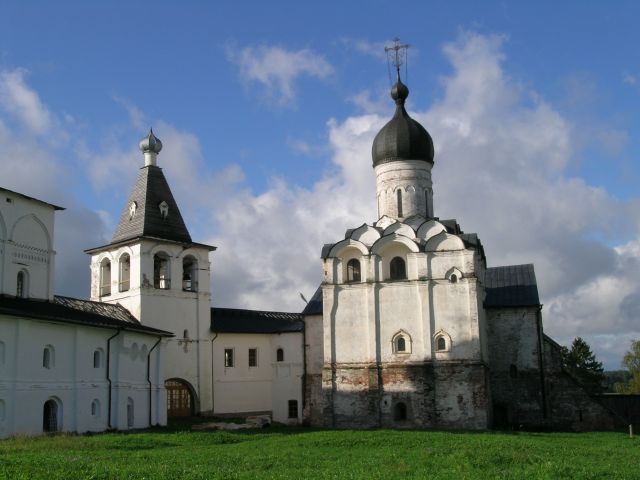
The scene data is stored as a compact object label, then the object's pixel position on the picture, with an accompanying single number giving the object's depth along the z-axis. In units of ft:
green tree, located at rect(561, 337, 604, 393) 157.28
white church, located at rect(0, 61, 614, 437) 77.82
